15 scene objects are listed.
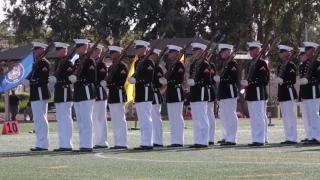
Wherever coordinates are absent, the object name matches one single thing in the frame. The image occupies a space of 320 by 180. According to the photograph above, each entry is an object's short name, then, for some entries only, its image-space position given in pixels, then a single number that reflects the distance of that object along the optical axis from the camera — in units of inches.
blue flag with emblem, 1131.4
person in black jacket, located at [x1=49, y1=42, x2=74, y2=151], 679.7
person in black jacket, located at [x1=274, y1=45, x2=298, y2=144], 727.1
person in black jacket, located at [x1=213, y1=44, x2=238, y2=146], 724.7
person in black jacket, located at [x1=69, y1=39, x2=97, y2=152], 677.9
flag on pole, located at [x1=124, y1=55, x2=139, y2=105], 955.1
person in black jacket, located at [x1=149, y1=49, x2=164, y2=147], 716.0
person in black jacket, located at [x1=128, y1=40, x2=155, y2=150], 694.5
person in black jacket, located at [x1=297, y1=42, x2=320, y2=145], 717.3
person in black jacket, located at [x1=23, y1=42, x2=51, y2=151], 684.1
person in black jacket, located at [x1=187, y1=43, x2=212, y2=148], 708.7
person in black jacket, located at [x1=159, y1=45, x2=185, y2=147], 714.2
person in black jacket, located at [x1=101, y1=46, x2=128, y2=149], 700.0
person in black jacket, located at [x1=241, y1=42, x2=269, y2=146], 715.4
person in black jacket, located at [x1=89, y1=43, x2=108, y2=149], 714.8
